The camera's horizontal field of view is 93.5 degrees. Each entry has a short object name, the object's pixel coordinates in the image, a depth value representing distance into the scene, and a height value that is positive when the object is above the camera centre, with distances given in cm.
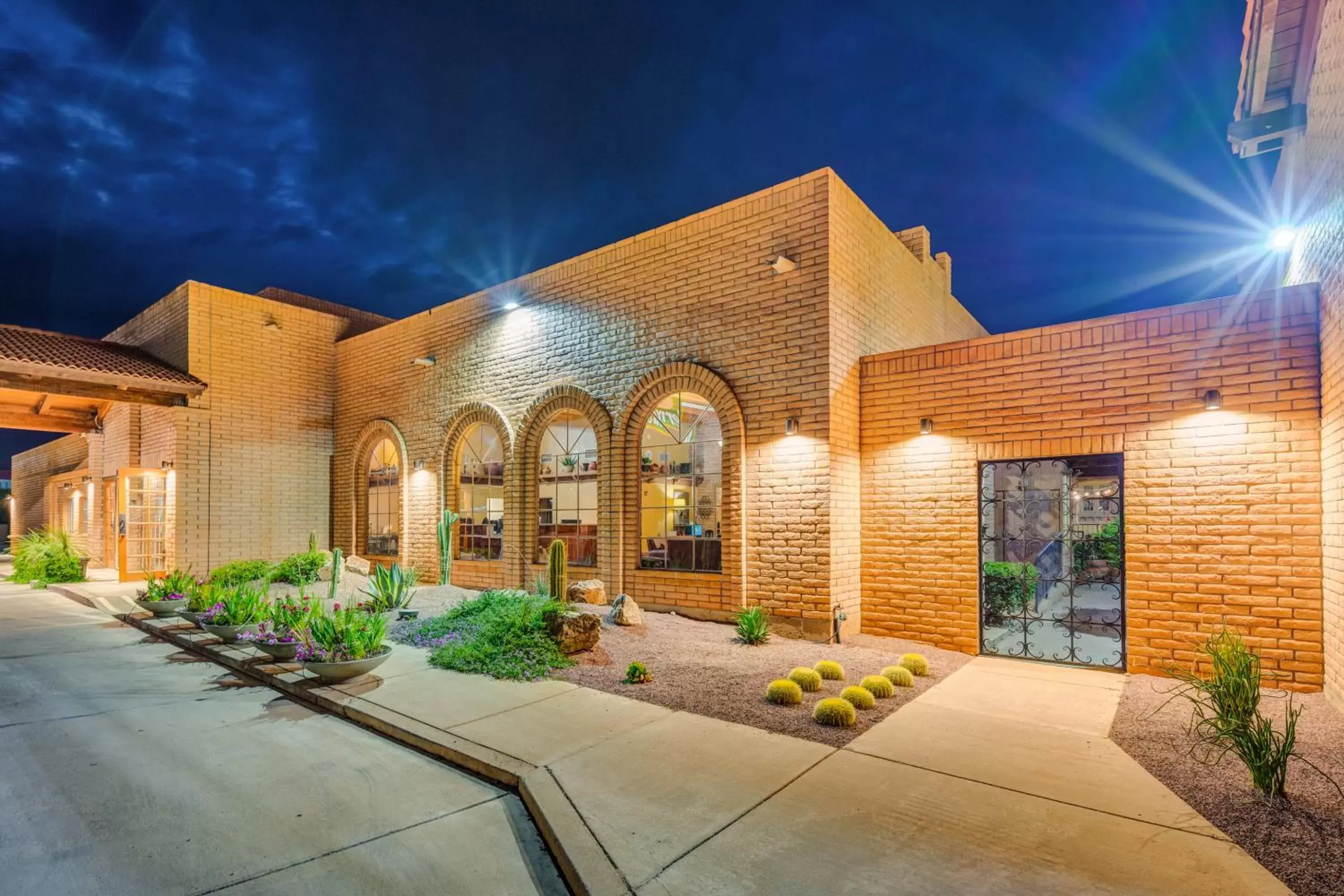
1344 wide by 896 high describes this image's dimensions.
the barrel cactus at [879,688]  593 -215
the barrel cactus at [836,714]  512 -208
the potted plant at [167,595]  1004 -220
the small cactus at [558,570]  902 -159
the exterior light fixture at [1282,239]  838 +304
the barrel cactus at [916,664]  666 -218
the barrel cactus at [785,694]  561 -210
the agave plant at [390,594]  960 -210
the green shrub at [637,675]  636 -218
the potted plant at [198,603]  883 -208
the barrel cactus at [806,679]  599 -210
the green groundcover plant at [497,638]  692 -219
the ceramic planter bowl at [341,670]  625 -211
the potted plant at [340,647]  630 -193
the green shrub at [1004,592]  919 -200
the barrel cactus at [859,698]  558 -212
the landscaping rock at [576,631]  724 -199
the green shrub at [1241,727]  374 -171
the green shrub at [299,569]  1266 -222
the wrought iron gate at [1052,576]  729 -185
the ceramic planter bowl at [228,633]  816 -223
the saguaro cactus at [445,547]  1248 -175
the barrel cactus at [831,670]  638 -214
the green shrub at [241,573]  1198 -221
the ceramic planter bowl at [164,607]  1001 -234
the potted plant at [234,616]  818 -206
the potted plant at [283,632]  696 -200
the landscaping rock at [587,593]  980 -209
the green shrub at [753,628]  794 -214
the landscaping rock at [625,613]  861 -212
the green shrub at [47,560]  1492 -242
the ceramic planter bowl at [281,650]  693 -210
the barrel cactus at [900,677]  627 -218
